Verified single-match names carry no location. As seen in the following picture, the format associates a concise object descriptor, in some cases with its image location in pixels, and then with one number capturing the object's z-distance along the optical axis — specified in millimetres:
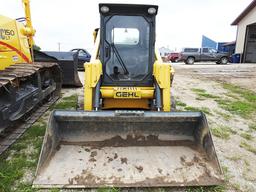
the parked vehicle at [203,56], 17699
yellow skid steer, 2202
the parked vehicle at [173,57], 21077
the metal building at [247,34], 17408
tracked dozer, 3074
